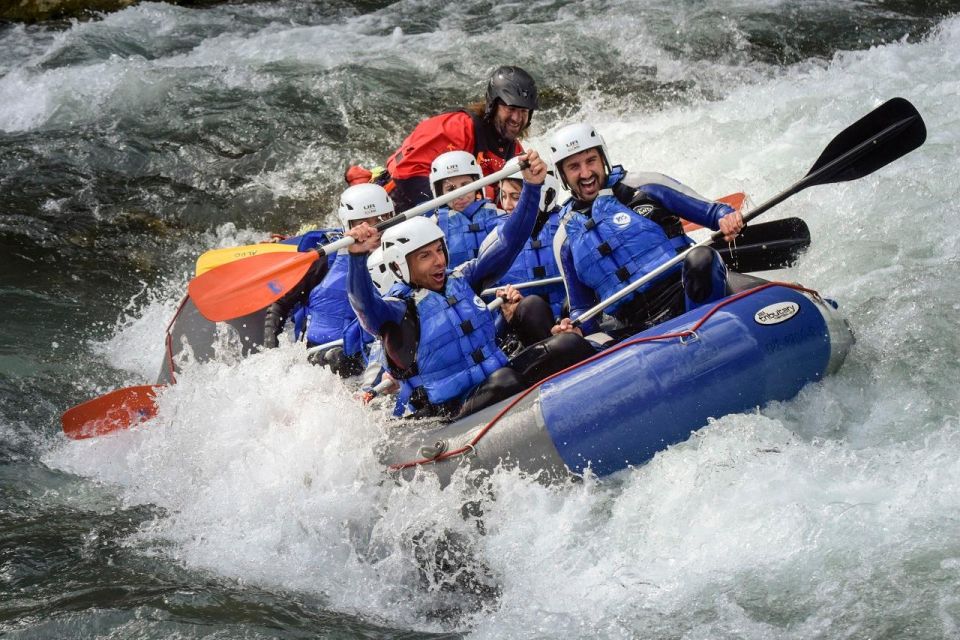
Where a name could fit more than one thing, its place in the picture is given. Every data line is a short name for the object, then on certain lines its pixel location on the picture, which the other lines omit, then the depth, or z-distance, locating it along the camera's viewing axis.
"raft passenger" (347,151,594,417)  9.89
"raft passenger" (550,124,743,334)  10.49
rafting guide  13.77
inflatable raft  9.10
